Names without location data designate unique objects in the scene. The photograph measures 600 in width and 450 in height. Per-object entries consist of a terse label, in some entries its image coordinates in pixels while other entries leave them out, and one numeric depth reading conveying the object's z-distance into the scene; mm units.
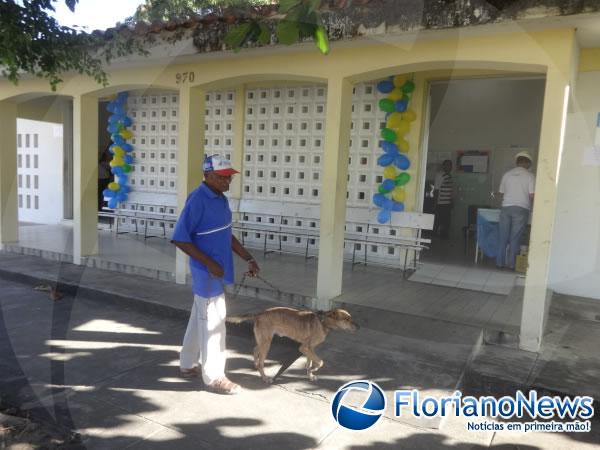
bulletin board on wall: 9969
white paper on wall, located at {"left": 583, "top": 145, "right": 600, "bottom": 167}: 5289
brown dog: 3646
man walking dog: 3447
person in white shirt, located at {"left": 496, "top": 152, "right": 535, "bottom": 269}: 6328
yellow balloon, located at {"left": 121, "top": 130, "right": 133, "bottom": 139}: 9539
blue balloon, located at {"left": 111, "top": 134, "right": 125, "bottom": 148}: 9609
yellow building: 4125
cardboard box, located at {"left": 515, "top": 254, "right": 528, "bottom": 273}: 6414
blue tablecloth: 6922
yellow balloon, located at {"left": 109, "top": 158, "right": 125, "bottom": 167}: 9648
